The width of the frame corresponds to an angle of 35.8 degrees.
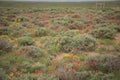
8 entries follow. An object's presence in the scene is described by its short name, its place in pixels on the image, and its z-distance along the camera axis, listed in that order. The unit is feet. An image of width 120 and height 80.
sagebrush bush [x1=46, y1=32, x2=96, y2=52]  35.14
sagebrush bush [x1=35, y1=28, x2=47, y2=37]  48.16
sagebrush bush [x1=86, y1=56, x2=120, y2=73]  25.57
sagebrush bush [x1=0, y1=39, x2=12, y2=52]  33.91
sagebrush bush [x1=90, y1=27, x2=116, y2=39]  44.40
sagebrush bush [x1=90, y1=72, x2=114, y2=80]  22.59
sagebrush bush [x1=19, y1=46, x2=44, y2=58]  31.55
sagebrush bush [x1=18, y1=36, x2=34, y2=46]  38.60
